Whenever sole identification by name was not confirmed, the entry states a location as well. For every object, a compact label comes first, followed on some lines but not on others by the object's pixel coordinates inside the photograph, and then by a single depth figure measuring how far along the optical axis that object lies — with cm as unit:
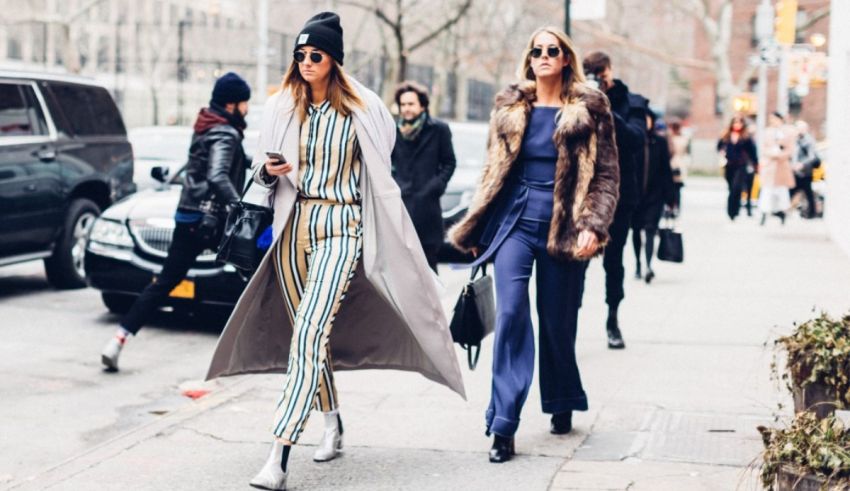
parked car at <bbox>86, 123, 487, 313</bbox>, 941
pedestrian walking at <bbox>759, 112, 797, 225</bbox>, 2105
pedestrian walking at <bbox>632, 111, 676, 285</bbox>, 984
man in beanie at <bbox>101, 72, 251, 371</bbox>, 778
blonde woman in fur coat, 568
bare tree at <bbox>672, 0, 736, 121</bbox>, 4669
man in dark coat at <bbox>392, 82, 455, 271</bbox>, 918
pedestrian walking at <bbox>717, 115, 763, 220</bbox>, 2206
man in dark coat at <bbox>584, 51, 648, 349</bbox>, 772
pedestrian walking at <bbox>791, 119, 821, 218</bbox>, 2314
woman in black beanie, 518
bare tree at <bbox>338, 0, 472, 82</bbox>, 2214
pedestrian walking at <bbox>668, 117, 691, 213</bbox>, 1872
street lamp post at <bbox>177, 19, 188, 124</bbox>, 3747
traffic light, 2697
